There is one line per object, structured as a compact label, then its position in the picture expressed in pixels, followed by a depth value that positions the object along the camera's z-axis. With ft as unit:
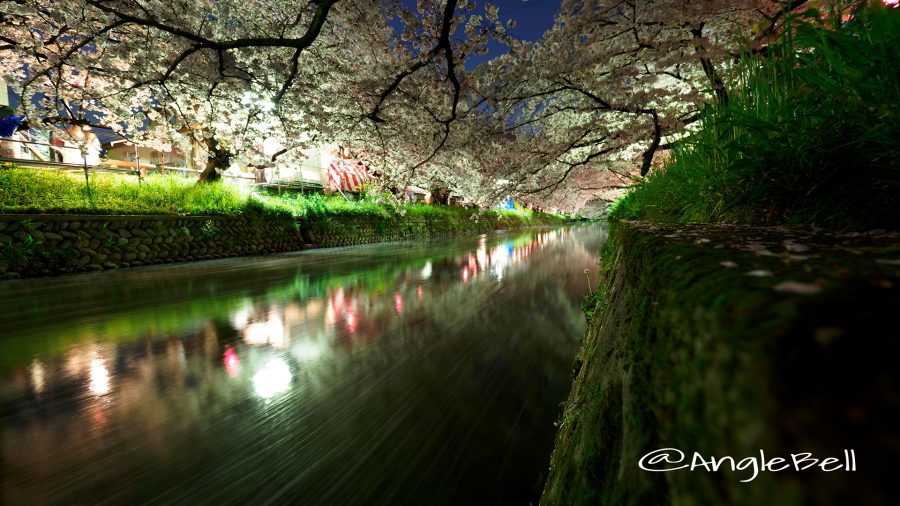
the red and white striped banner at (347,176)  66.49
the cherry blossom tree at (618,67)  17.95
